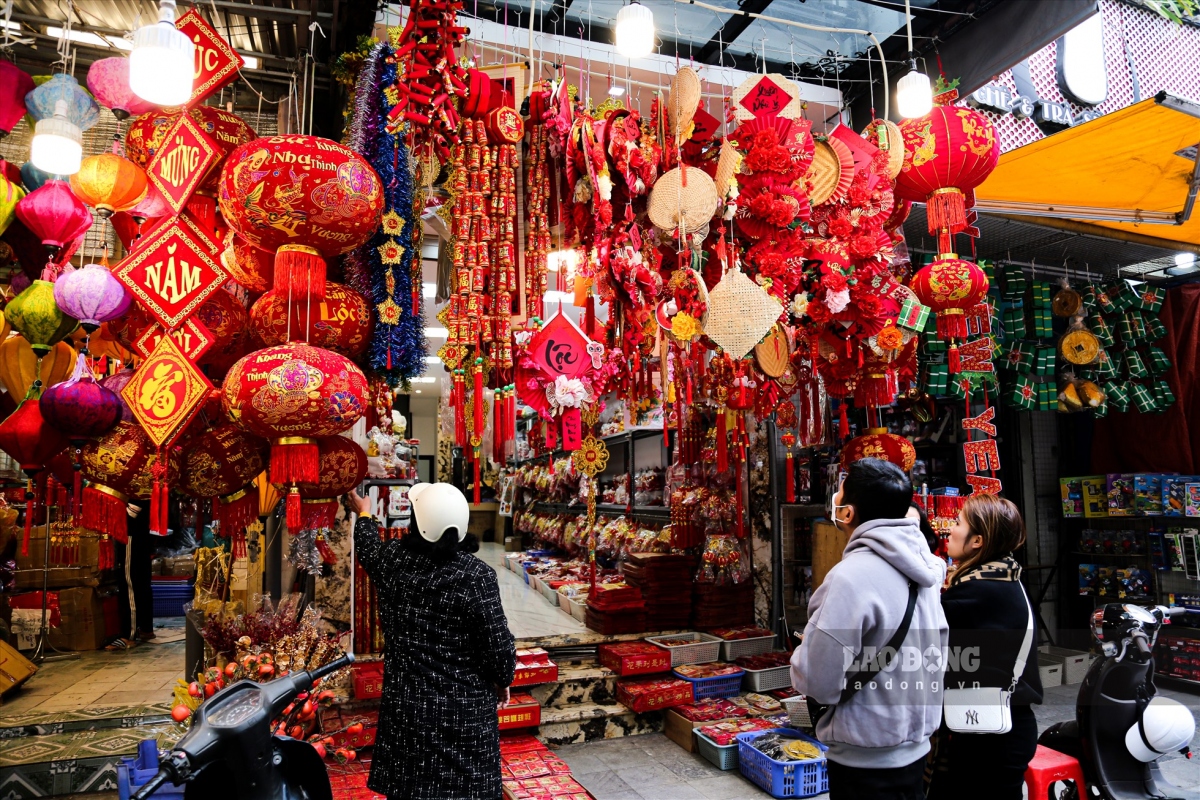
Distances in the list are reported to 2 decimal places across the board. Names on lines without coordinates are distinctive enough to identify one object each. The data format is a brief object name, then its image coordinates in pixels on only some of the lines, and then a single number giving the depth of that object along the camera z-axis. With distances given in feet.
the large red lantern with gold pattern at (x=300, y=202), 6.86
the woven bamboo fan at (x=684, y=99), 9.27
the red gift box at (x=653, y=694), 12.59
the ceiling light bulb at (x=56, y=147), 7.28
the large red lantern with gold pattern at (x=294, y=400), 6.67
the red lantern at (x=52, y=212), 8.01
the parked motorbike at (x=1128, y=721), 8.33
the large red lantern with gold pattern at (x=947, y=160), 8.92
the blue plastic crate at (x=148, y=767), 4.70
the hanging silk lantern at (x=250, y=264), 8.28
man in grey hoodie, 5.02
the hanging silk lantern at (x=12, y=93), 8.06
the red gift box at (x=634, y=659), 13.14
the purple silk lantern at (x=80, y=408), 7.73
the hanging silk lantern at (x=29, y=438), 8.32
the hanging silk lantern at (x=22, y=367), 9.00
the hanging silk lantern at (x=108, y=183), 7.75
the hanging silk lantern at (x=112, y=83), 7.81
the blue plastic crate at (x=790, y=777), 9.97
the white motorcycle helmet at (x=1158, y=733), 8.30
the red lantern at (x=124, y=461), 7.93
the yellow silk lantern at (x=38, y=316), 8.18
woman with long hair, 6.41
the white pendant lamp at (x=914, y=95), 8.77
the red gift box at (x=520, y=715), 11.47
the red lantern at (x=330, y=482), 7.78
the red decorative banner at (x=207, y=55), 7.70
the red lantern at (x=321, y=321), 7.57
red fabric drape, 15.65
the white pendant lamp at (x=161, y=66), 5.61
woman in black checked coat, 6.40
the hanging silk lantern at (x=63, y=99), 7.80
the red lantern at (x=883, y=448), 10.69
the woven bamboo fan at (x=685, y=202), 9.19
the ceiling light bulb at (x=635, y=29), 7.72
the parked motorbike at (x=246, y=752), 4.21
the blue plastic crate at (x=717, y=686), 13.12
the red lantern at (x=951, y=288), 9.47
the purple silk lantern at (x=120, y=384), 8.16
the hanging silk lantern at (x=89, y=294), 7.67
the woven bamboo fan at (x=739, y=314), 8.82
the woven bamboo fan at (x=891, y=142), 9.49
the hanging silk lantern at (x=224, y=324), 8.61
